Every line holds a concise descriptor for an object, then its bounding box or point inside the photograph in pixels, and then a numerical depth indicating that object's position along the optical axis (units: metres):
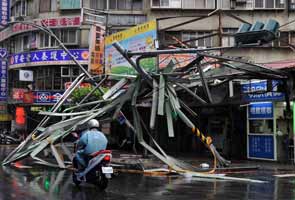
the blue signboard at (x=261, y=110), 20.92
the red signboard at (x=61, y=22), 37.75
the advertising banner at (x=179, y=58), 24.45
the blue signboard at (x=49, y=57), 37.47
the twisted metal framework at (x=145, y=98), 16.03
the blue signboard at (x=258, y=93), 20.00
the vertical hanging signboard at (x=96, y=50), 28.17
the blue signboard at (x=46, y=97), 39.19
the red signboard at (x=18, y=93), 40.83
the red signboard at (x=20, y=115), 41.91
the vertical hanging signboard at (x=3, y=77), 40.03
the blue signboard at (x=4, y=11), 36.81
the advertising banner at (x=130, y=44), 23.84
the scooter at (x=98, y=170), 10.99
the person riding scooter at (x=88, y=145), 11.47
